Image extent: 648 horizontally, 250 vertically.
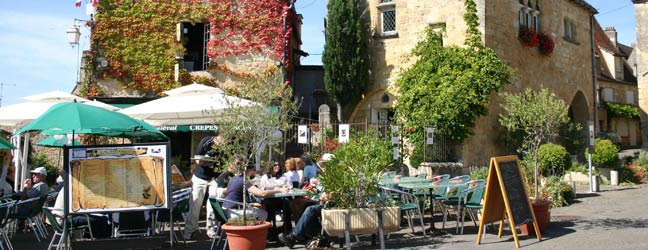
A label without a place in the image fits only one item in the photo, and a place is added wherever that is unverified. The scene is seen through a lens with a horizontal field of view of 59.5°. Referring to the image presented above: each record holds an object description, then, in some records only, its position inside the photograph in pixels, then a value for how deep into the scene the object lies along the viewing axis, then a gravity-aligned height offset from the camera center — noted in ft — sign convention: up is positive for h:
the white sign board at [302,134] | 45.73 +1.78
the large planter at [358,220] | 22.79 -2.60
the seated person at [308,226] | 25.89 -3.19
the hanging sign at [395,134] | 45.80 +1.87
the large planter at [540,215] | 28.12 -2.90
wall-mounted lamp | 58.80 +12.48
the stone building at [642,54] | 102.12 +18.76
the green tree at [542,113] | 34.69 +2.72
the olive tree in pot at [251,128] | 23.07 +1.25
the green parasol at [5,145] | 31.36 +0.53
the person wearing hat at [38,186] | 29.68 -1.66
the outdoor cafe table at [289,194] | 26.30 -1.77
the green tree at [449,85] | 53.01 +6.91
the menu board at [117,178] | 23.59 -0.98
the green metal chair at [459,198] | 29.28 -2.21
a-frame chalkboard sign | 25.66 -1.83
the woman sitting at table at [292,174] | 33.88 -1.09
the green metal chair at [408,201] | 27.23 -2.44
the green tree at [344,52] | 58.23 +10.73
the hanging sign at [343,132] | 44.55 +1.91
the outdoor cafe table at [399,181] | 31.65 -1.40
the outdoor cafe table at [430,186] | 28.37 -1.47
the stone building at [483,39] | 56.54 +12.03
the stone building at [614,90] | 108.68 +13.32
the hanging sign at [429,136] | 49.52 +1.83
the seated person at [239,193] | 25.85 -1.73
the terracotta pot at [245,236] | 22.26 -3.19
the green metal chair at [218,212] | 24.91 -2.53
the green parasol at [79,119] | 23.35 +1.55
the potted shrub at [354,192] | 22.89 -1.49
